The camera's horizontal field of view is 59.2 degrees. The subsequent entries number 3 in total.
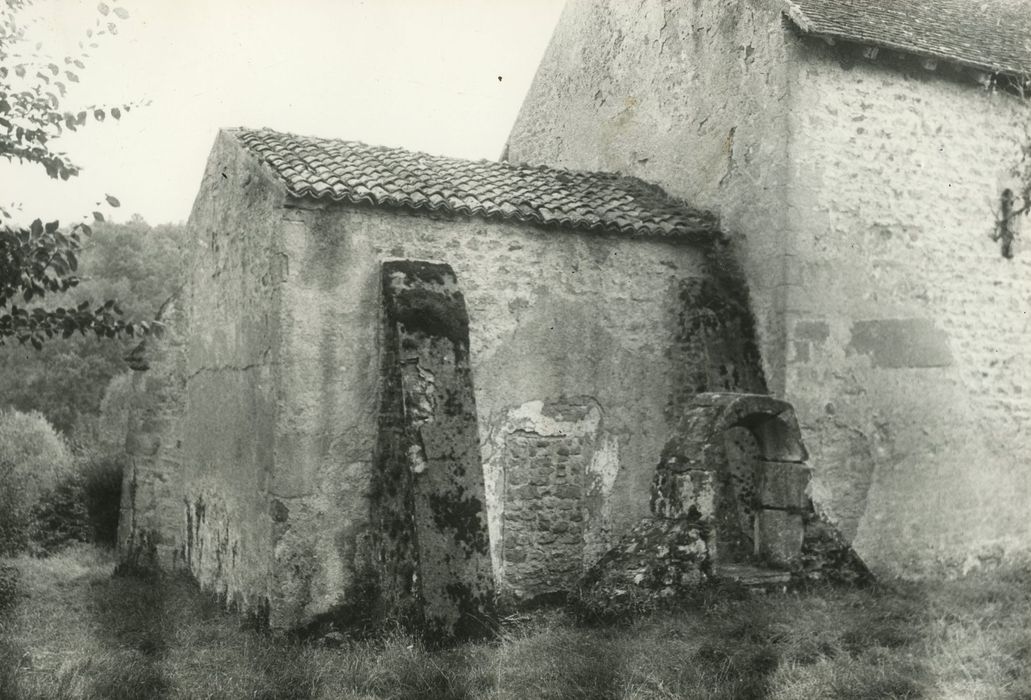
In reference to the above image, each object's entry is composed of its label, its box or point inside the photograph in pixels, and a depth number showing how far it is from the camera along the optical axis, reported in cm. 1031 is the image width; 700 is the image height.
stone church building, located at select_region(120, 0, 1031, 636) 820
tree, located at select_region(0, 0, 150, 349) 538
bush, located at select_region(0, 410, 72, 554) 1320
